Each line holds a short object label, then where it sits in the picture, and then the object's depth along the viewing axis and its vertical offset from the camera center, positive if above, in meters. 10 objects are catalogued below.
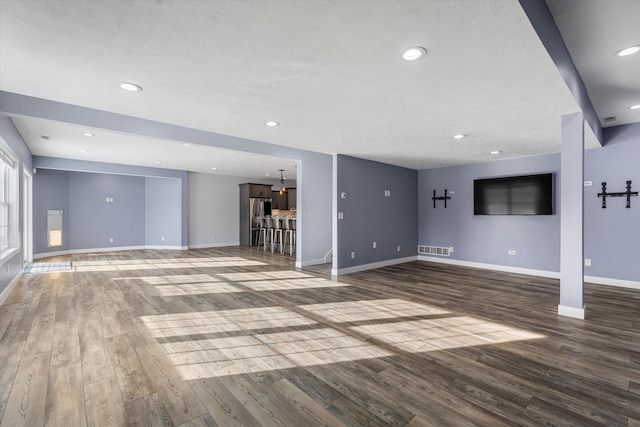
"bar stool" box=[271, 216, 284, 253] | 9.13 -0.55
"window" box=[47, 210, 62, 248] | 8.07 -0.36
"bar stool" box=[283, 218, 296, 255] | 8.75 -0.41
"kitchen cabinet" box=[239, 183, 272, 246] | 10.56 +0.20
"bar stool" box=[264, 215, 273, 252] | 9.59 -0.58
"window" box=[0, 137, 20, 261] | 4.70 +0.13
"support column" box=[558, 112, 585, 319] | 3.31 -0.03
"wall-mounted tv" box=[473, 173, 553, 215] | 5.68 +0.37
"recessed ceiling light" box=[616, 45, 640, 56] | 2.45 +1.36
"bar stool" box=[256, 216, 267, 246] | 10.07 -0.59
